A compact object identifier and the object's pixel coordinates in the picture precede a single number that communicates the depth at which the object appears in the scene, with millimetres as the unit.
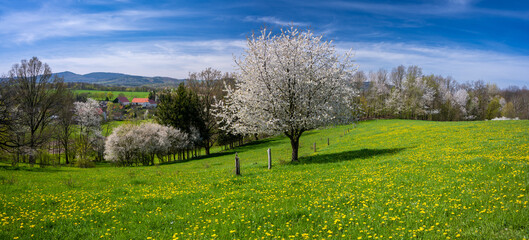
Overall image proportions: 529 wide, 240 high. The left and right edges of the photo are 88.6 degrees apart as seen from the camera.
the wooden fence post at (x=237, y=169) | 17053
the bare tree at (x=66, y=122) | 50281
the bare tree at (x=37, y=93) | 39438
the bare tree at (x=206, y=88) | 56781
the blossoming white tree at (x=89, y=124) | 59969
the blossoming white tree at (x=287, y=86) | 21297
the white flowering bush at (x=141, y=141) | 52219
